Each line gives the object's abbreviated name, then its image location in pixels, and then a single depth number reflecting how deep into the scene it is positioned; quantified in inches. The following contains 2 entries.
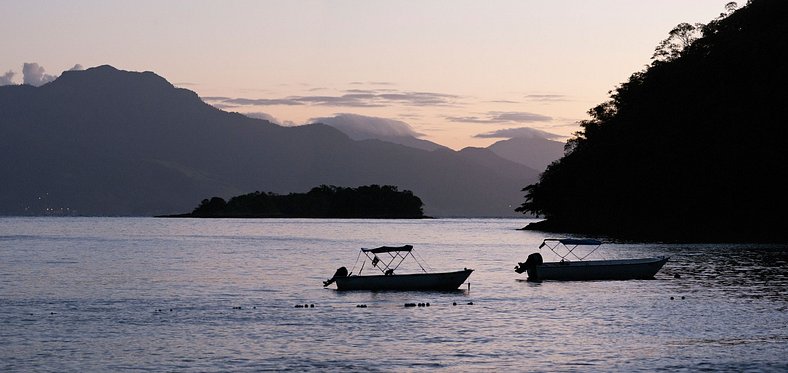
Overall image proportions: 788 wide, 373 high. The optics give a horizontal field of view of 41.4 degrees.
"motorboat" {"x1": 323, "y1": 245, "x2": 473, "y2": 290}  2608.3
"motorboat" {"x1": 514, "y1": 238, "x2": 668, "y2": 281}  2994.6
